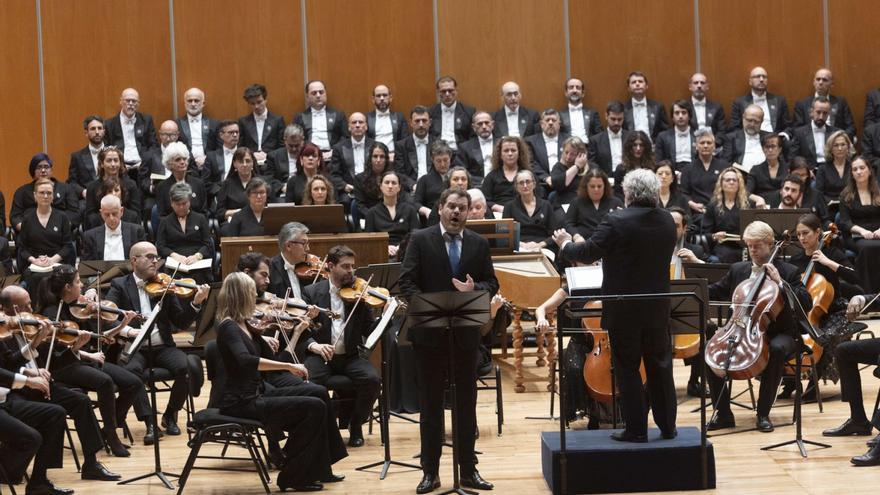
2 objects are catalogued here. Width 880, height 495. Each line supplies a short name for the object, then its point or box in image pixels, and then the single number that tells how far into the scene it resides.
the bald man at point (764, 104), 22.31
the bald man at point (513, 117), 21.99
